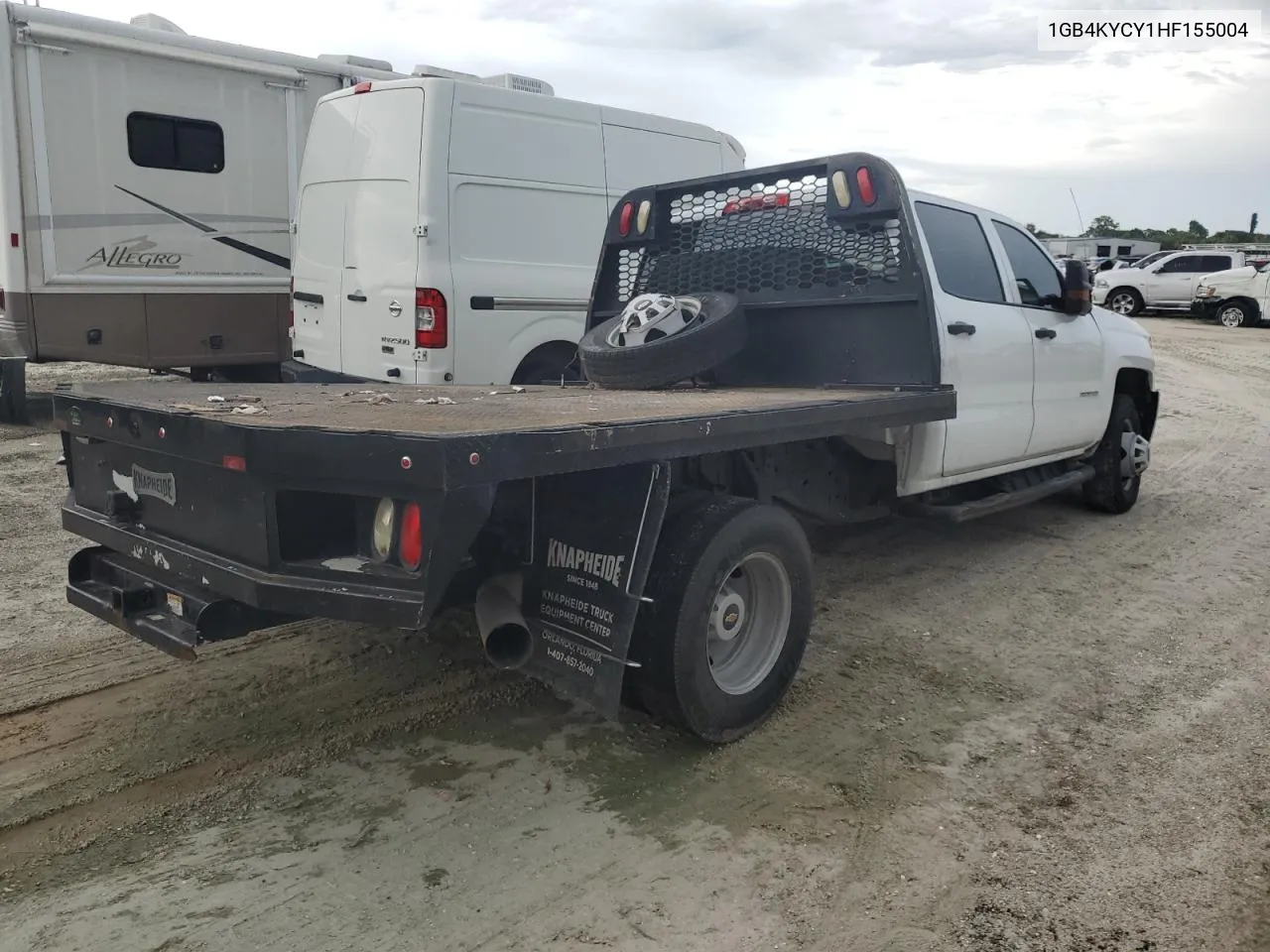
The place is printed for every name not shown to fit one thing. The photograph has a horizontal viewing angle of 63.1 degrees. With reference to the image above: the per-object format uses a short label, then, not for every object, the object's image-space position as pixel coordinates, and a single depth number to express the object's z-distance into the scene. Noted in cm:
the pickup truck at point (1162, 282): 2523
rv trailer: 824
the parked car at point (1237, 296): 2339
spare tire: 477
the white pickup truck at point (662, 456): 283
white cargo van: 696
